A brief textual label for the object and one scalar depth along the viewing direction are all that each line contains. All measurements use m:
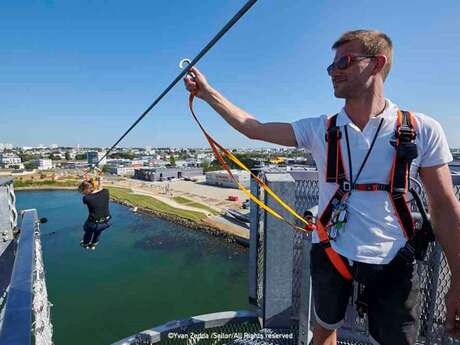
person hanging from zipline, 4.13
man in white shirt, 0.93
